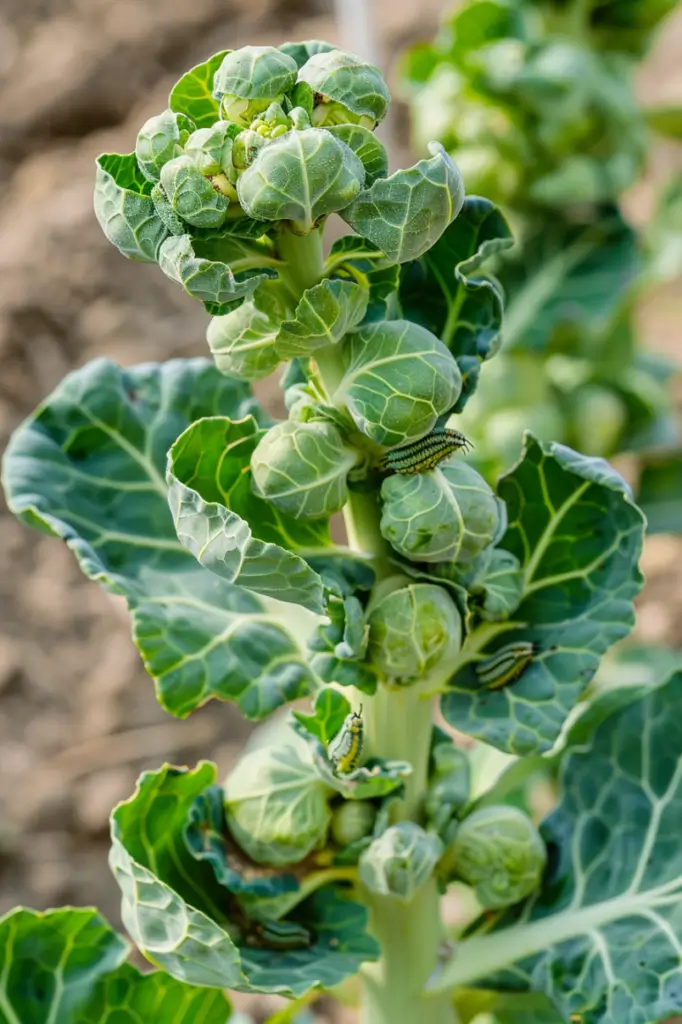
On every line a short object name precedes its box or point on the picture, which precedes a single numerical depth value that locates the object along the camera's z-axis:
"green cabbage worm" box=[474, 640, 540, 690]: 1.03
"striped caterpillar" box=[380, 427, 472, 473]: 0.98
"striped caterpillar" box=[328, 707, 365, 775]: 0.99
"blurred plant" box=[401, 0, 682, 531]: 1.35
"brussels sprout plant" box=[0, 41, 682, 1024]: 0.95
